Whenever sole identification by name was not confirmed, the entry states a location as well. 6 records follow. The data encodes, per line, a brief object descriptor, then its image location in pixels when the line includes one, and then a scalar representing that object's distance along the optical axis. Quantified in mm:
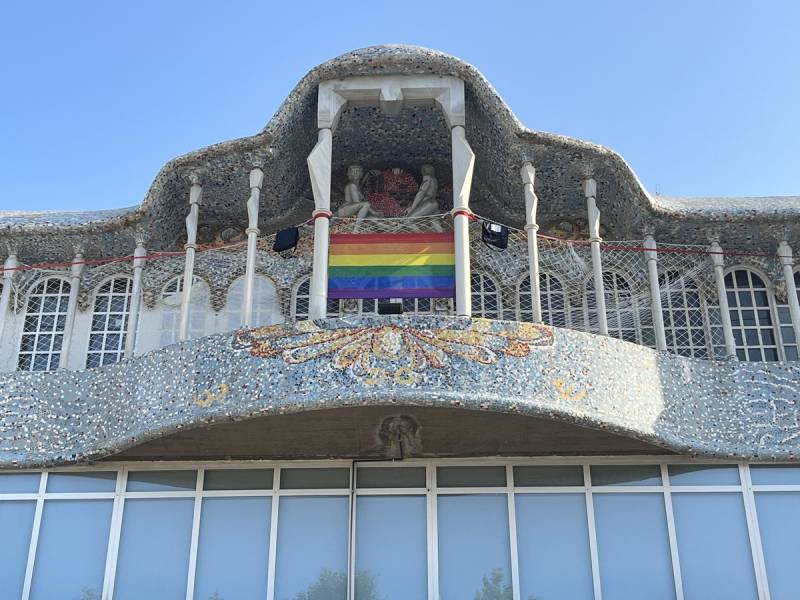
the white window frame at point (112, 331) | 17016
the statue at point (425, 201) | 17156
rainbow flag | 15031
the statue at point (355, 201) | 17172
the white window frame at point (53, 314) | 17062
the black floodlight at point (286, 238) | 16016
